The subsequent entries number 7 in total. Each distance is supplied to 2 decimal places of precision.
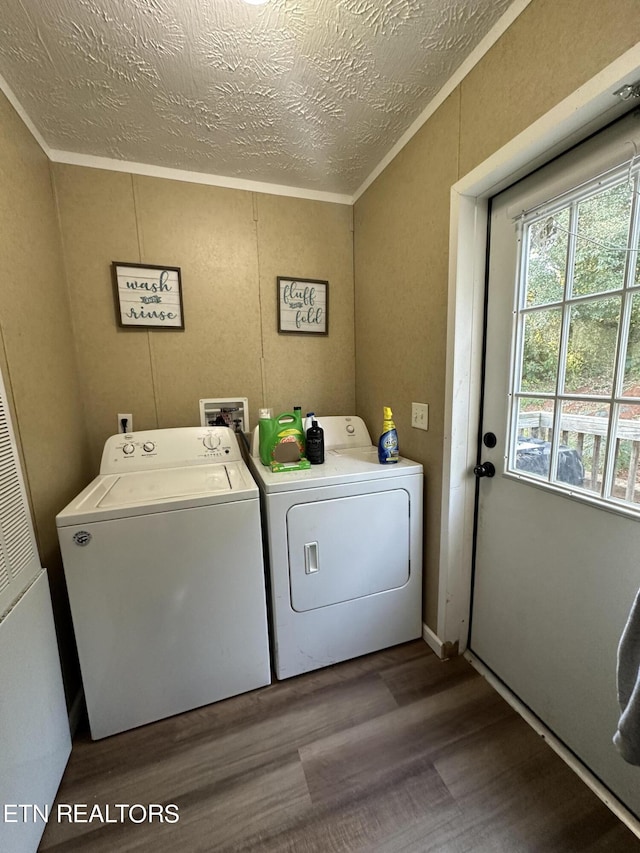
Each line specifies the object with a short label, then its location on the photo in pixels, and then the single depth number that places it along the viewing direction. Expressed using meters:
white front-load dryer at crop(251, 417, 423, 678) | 1.41
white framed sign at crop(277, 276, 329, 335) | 2.00
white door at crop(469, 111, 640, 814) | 0.94
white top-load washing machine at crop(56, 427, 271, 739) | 1.18
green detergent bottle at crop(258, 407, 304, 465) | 1.62
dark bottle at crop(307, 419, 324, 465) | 1.65
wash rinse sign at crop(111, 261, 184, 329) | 1.73
